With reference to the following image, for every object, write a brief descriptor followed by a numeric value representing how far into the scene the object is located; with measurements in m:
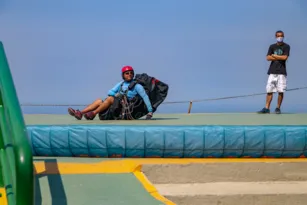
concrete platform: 10.28
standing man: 17.39
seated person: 14.72
